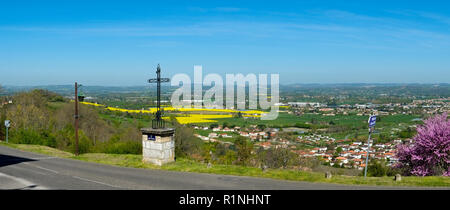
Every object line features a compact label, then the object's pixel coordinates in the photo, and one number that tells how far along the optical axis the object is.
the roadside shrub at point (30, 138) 30.69
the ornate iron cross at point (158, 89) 15.02
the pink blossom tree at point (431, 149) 14.27
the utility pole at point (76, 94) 19.49
